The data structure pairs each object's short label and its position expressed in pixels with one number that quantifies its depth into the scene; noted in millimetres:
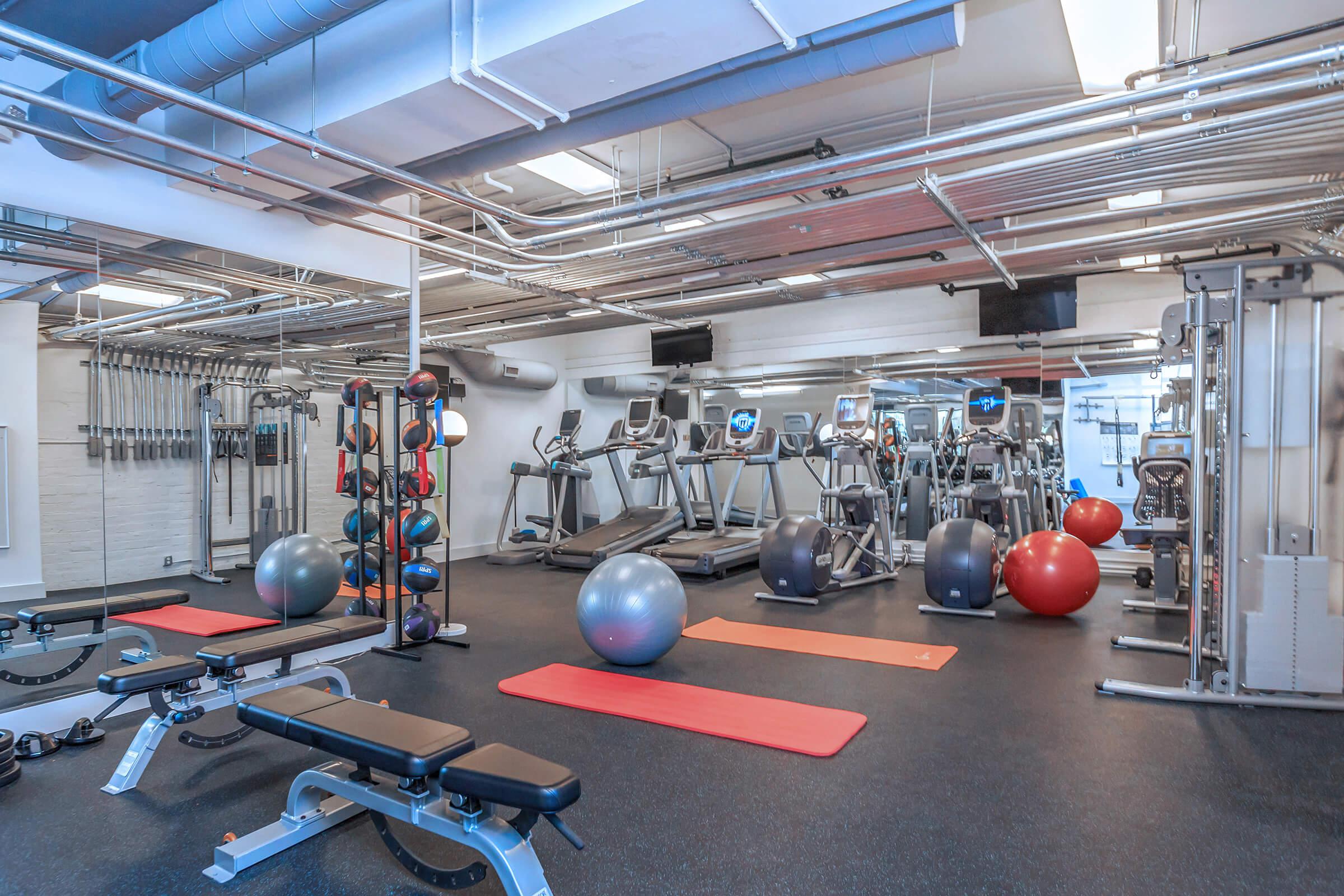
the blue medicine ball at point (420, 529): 4875
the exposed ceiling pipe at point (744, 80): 2967
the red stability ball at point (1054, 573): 5371
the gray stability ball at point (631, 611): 4285
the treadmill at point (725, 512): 7480
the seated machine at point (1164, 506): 5602
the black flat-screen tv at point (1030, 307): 7266
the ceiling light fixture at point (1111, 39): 3725
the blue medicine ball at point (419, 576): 4871
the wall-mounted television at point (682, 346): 9352
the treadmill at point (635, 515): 8164
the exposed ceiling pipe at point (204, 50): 2646
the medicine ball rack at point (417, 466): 4871
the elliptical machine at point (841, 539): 6215
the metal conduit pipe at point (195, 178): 3157
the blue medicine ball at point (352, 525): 5082
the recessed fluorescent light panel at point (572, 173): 5223
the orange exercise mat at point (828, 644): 4656
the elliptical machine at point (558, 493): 8969
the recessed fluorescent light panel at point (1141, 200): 5656
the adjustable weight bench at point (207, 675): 2961
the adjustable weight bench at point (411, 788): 1974
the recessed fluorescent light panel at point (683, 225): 6191
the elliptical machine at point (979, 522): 5707
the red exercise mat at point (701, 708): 3391
